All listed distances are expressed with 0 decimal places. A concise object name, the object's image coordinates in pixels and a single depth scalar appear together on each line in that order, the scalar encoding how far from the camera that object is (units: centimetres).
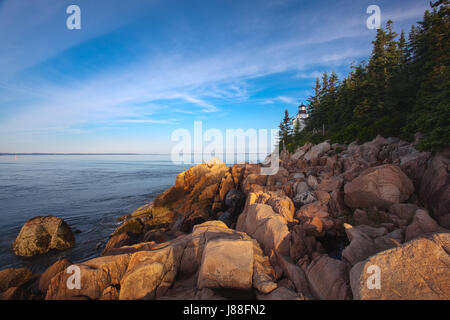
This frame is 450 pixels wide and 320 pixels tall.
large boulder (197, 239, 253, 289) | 571
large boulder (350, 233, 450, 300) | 439
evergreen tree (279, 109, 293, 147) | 5681
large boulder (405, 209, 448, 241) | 675
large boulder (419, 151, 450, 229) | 883
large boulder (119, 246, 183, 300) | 567
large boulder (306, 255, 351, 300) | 523
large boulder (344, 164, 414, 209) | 1038
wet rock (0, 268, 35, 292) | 751
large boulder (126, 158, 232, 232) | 1697
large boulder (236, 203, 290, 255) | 771
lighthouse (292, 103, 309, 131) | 7181
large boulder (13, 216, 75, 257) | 1188
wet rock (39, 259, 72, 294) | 752
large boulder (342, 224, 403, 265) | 618
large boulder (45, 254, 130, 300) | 579
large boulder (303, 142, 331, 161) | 2433
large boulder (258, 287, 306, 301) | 515
